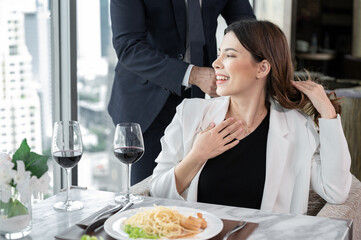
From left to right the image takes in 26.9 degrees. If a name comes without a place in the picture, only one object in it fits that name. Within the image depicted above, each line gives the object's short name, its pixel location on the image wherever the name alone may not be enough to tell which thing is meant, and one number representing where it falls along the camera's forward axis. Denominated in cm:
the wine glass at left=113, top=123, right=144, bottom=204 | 195
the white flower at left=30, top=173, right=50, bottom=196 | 173
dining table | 174
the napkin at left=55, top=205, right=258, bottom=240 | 169
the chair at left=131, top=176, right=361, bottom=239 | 208
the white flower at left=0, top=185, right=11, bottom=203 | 167
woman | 221
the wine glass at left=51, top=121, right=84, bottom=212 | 188
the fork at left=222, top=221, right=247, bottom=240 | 168
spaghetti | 168
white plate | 167
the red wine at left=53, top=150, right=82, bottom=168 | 188
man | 258
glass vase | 169
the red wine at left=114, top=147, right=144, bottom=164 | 195
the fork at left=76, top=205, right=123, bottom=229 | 174
